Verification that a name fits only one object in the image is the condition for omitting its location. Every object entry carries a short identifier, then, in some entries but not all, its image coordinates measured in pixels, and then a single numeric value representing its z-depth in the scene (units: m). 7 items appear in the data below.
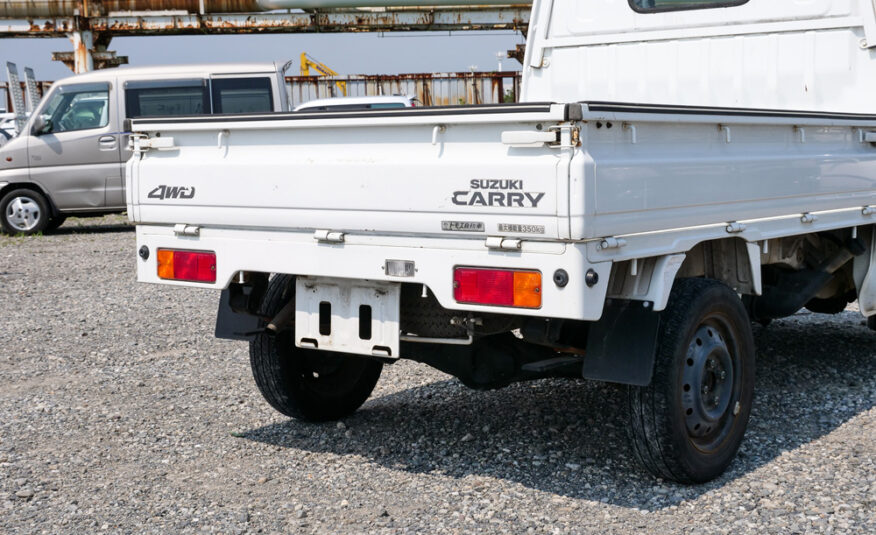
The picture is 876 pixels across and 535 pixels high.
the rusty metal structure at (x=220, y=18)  21.73
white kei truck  3.65
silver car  14.09
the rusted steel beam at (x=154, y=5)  21.64
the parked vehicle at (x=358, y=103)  16.05
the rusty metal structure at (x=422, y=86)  21.62
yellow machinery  26.92
